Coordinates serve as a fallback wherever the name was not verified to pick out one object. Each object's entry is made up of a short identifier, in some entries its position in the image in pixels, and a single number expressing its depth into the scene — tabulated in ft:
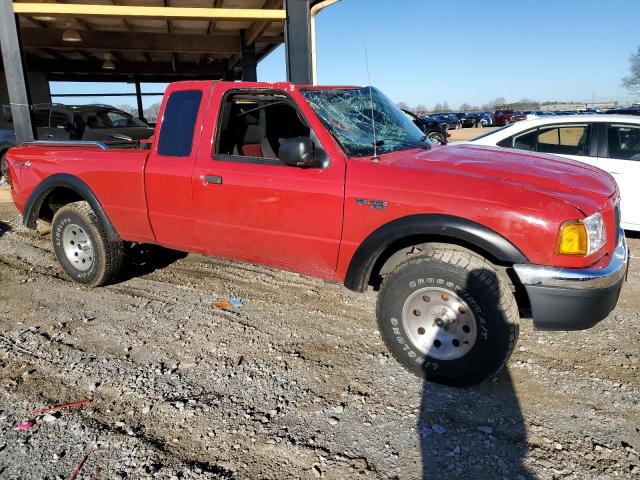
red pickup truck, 9.49
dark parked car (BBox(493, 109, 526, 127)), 147.07
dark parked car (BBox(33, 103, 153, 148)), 37.40
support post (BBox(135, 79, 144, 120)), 64.65
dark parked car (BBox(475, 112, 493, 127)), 153.17
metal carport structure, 26.18
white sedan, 19.40
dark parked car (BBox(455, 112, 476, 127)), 150.20
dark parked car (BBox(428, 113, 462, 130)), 129.59
